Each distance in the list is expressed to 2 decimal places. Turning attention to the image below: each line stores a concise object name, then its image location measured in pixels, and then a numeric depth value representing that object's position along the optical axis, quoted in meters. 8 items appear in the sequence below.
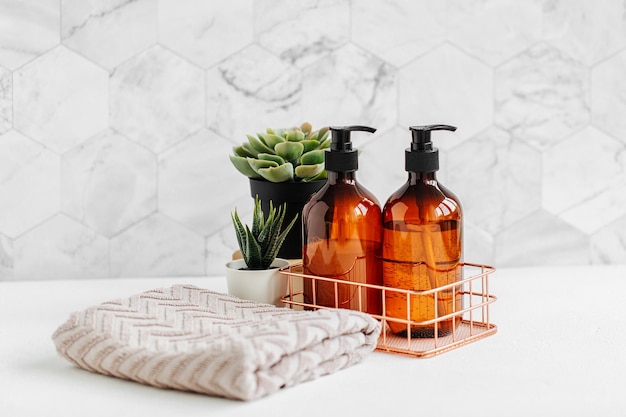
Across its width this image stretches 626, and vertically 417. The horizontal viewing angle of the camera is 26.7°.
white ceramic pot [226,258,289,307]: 1.31
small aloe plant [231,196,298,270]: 1.33
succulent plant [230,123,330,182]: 1.37
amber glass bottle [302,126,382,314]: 1.25
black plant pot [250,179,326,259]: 1.37
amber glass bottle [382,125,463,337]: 1.23
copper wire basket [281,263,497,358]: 1.21
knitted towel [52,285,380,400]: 1.08
